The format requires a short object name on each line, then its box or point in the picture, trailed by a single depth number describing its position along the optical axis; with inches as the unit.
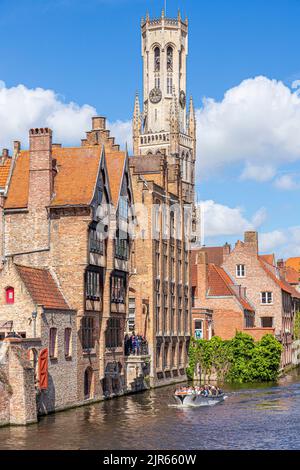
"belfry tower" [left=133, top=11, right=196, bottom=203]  7765.8
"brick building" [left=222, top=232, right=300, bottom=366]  3905.0
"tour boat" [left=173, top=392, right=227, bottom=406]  2351.1
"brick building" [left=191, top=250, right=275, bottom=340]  3535.9
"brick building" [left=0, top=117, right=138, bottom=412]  2097.7
